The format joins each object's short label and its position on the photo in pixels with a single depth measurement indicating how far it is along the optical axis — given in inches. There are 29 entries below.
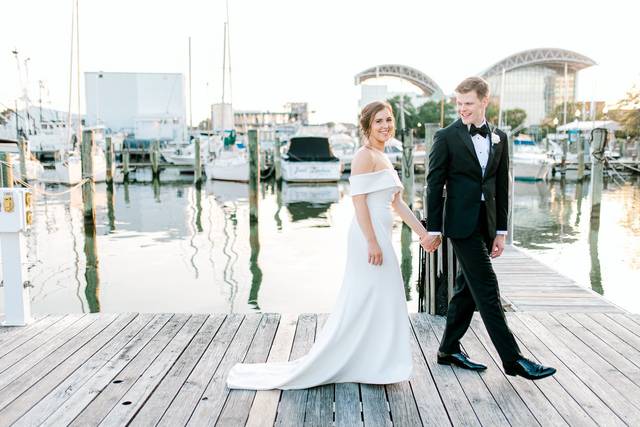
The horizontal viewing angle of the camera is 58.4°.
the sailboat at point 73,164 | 922.1
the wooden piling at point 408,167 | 690.2
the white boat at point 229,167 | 1147.3
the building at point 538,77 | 3718.0
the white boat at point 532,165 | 1149.7
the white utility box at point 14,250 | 166.7
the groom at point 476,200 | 125.0
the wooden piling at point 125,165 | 1222.4
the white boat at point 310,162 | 1105.4
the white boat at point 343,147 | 1368.1
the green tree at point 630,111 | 1543.8
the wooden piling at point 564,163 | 1239.5
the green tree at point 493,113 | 2837.6
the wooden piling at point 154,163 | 1259.8
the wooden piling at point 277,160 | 1179.7
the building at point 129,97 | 2637.8
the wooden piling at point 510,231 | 352.0
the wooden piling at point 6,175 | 197.1
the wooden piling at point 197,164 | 1088.5
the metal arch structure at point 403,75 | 4073.1
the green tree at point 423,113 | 3017.0
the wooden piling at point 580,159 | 1067.3
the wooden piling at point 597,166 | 468.4
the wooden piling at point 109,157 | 1062.4
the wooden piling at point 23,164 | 1010.7
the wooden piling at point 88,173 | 536.4
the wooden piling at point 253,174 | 609.9
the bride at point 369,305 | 123.3
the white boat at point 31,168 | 1071.3
